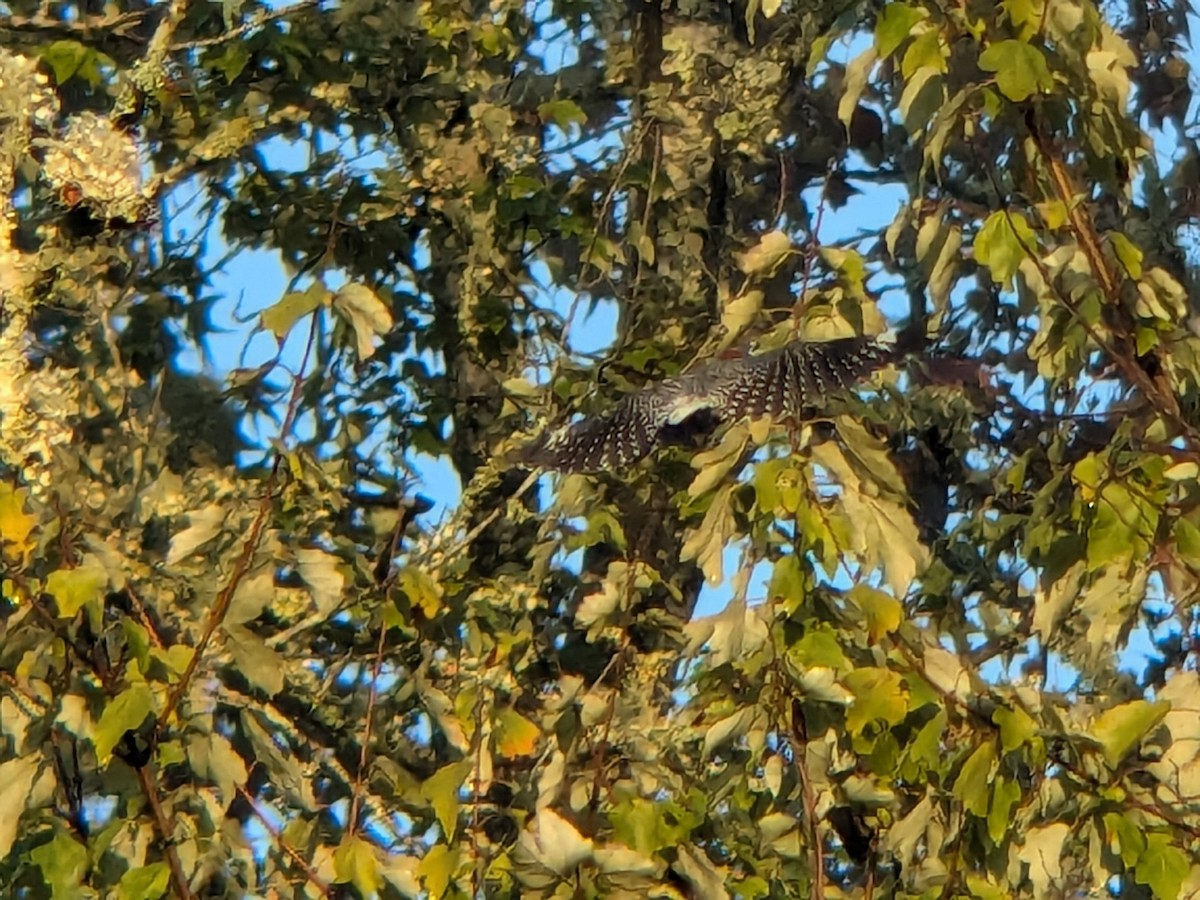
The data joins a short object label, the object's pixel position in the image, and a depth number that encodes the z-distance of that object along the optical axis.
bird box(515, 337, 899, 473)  16.45
